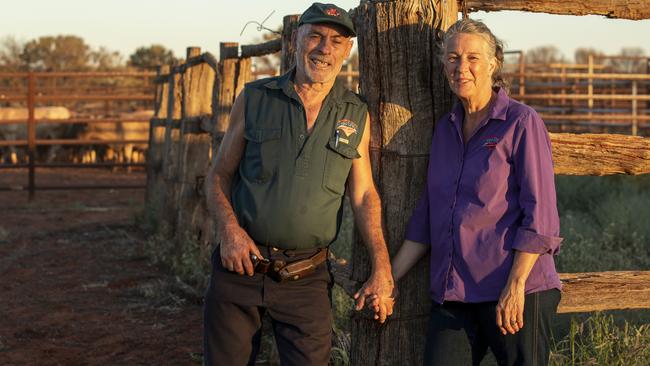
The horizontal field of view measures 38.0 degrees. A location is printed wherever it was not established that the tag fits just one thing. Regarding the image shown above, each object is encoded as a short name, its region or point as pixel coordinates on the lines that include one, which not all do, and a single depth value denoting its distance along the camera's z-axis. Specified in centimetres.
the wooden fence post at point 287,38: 529
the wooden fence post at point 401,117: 323
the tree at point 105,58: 4703
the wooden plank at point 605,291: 347
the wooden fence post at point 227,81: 716
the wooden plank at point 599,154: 337
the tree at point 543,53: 7331
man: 310
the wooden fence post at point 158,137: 1115
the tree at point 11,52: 4364
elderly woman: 286
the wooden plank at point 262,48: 620
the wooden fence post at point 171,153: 894
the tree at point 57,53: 4458
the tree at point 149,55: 4419
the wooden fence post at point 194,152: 813
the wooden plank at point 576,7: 333
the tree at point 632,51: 7488
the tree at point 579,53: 6768
